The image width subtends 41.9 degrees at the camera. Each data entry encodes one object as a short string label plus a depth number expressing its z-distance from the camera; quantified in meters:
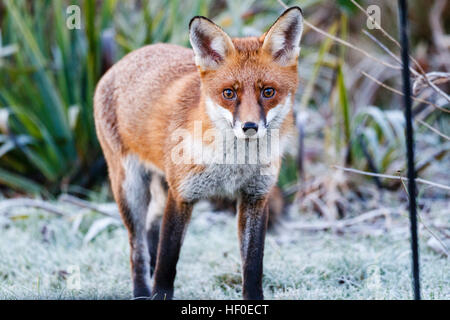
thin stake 2.11
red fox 2.66
